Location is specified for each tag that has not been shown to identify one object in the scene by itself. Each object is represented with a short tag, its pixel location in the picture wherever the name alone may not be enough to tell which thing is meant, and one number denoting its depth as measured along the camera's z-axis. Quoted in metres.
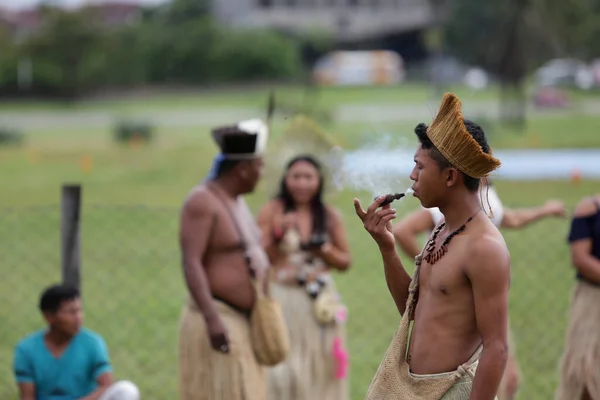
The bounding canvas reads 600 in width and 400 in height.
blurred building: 107.56
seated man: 9.98
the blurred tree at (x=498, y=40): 51.08
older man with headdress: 10.01
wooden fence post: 11.02
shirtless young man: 6.48
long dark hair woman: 12.28
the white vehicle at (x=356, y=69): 80.11
